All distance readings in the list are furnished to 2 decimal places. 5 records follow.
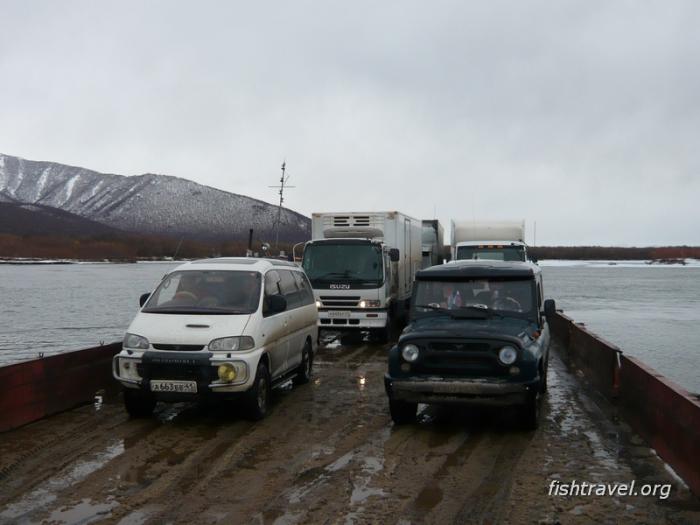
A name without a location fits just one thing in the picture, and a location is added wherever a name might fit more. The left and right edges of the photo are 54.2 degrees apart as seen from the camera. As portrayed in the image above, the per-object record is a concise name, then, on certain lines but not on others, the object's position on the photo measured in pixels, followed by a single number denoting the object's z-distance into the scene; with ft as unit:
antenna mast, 88.77
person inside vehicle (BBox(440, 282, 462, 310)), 29.04
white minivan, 26.71
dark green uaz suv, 25.41
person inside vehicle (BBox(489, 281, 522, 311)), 28.84
